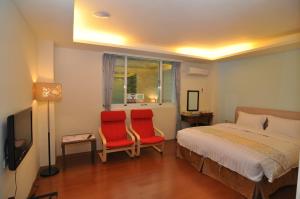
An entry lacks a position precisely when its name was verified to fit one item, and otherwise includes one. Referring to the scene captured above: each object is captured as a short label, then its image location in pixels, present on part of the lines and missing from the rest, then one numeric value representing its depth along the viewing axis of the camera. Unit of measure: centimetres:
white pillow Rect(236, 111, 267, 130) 384
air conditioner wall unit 514
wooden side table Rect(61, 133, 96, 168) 321
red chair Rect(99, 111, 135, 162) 352
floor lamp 279
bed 227
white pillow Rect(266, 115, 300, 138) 324
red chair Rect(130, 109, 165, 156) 400
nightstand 496
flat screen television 149
